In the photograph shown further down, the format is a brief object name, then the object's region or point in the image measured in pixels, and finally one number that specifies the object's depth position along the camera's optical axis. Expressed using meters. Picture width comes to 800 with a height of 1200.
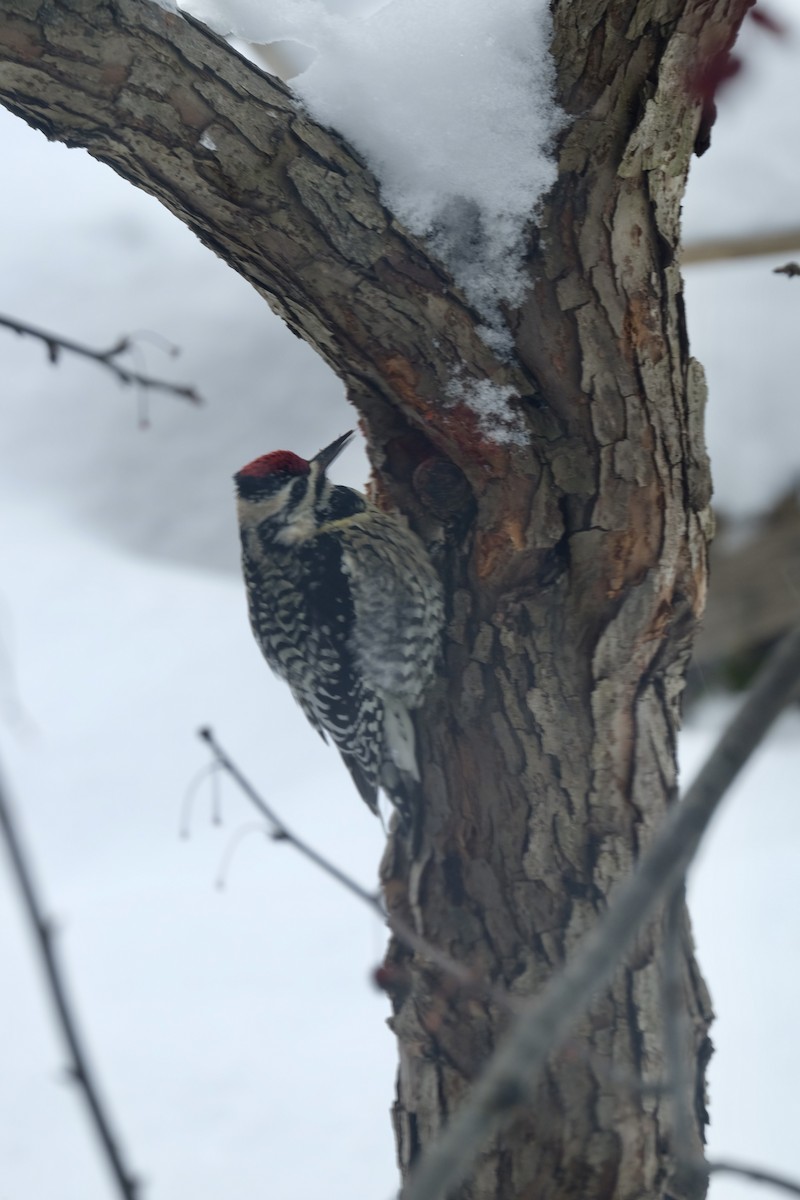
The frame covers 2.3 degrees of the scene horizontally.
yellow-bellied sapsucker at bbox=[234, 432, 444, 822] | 8.40
